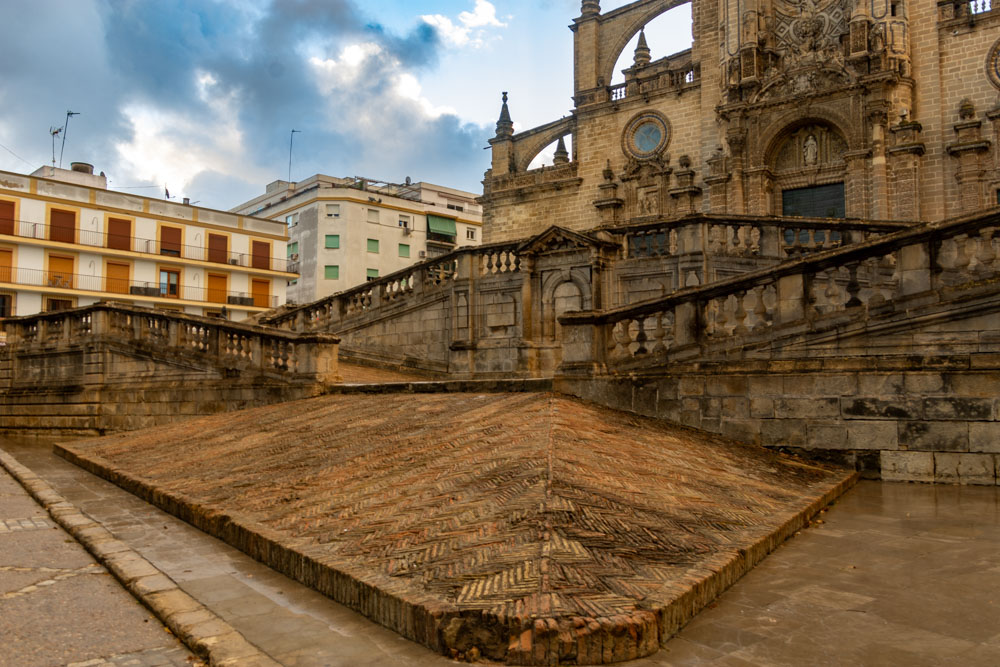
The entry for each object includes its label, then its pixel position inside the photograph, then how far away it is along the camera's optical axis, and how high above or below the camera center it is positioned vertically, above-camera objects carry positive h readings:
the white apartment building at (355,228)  54.28 +11.47
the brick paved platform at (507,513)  3.48 -0.99
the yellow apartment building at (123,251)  39.81 +7.53
